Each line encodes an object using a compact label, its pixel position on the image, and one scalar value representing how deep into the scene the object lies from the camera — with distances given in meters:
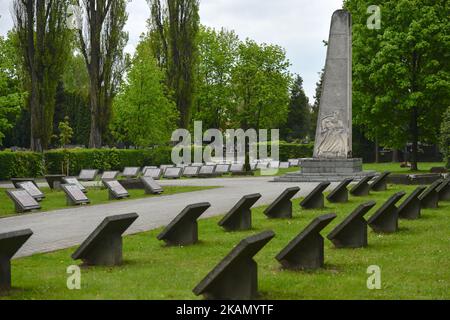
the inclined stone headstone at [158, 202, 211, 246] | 11.98
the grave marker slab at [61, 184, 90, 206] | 21.86
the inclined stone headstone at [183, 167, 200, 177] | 40.75
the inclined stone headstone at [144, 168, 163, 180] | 37.98
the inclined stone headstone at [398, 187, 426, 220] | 15.53
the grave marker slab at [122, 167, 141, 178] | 39.21
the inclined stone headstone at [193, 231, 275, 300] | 7.34
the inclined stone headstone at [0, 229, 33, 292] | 8.41
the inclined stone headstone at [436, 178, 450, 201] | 20.75
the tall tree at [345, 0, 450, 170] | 37.91
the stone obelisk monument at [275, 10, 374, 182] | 33.53
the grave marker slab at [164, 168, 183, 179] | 39.34
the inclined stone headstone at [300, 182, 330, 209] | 18.23
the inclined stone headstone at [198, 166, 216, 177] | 41.31
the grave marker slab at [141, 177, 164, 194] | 26.36
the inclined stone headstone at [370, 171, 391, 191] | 24.42
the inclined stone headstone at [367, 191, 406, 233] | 13.54
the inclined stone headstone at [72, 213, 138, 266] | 9.94
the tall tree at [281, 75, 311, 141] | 95.81
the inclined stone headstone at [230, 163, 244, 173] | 42.97
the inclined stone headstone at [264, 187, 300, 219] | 16.25
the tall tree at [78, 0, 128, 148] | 45.66
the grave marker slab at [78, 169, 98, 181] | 36.59
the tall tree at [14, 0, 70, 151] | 39.81
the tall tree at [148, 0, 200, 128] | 52.78
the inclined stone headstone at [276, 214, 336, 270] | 9.45
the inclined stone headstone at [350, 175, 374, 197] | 22.55
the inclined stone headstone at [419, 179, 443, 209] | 18.39
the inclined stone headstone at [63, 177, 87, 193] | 24.54
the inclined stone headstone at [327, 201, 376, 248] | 11.65
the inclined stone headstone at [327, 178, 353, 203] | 20.14
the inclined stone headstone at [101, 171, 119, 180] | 34.34
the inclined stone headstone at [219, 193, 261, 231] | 14.06
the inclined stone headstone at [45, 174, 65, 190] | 29.45
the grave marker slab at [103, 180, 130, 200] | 24.12
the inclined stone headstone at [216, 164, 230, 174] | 42.43
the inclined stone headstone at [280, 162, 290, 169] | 52.28
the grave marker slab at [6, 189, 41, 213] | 19.84
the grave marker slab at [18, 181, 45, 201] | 23.16
